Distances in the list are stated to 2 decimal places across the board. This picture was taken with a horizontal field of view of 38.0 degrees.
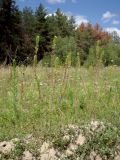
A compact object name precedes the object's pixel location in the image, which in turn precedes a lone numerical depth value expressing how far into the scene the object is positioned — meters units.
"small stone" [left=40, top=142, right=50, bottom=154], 2.43
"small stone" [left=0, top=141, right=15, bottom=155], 2.37
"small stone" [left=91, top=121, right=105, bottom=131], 2.68
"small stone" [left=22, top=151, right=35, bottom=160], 2.38
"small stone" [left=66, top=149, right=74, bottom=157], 2.46
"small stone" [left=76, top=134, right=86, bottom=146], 2.55
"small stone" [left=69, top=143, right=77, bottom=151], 2.50
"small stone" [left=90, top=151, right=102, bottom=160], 2.52
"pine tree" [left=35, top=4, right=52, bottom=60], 18.60
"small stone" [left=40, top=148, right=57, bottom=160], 2.40
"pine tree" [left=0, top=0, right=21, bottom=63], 13.91
